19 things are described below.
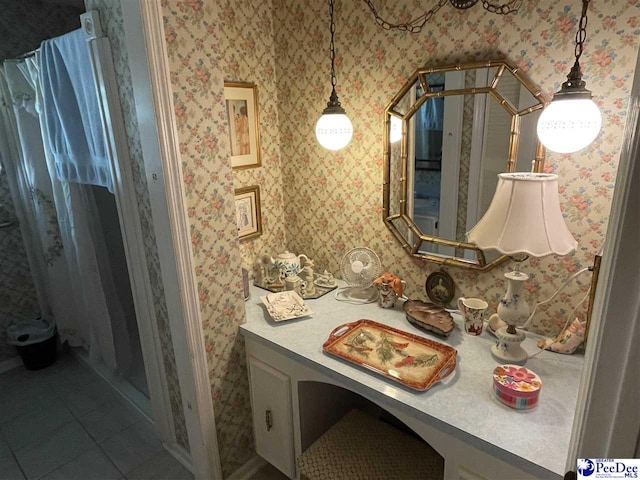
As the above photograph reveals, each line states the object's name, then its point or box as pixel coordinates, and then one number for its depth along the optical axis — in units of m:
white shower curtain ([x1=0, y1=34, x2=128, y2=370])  2.23
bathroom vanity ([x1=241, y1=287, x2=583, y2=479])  1.05
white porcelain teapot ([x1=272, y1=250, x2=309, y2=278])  1.97
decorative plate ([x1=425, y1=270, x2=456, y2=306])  1.67
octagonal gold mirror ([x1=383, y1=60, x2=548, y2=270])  1.38
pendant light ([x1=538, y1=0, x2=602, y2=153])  1.09
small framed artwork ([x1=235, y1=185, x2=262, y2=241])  1.94
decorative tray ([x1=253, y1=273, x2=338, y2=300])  1.89
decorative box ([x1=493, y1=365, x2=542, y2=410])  1.12
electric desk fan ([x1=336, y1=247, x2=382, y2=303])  1.82
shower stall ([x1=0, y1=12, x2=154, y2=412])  1.66
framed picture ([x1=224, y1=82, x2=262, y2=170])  1.82
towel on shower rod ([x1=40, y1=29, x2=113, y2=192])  1.68
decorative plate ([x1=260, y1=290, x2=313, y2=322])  1.69
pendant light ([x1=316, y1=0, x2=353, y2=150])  1.61
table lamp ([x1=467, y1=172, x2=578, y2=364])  1.16
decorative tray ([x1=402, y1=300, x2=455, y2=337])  1.50
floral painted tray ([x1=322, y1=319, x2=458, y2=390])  1.28
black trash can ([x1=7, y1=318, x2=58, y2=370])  2.66
